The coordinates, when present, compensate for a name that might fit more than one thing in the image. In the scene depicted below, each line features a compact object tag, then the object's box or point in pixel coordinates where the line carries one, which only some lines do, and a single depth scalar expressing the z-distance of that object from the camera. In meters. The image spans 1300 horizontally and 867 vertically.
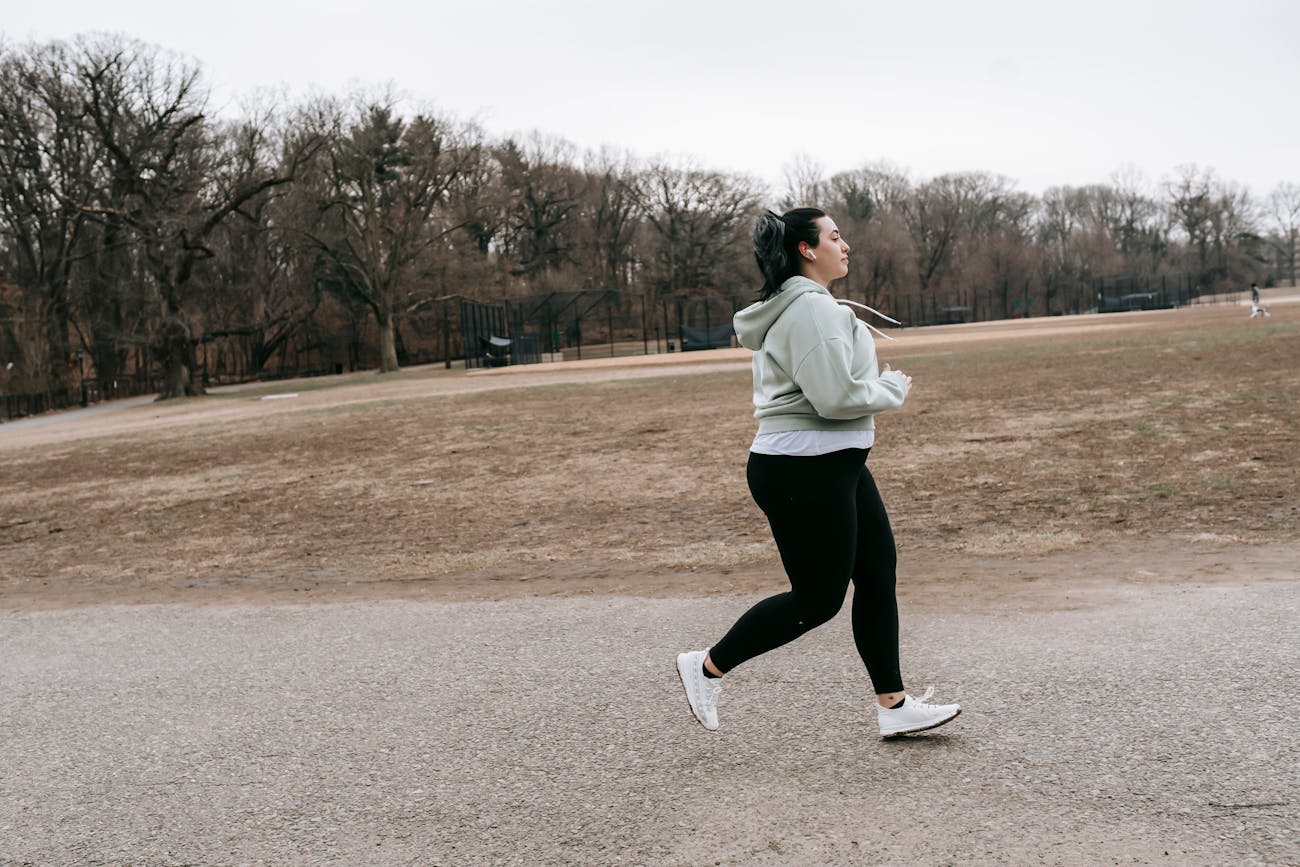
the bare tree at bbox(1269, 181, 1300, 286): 102.95
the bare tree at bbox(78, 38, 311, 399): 35.12
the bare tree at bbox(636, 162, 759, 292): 71.75
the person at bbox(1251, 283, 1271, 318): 39.91
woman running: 3.68
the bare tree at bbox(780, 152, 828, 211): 78.87
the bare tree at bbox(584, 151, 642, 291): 77.94
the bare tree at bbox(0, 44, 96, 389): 40.06
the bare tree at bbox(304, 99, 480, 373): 46.28
